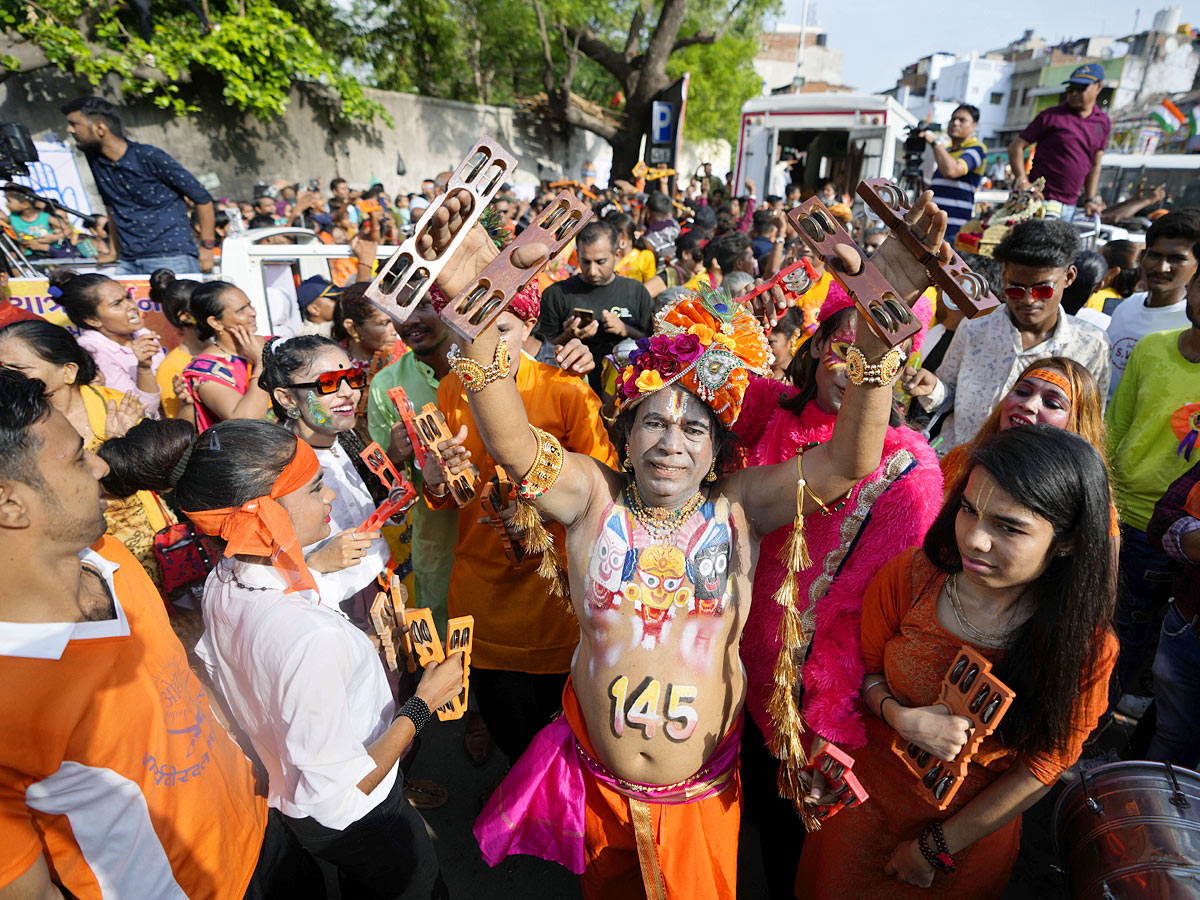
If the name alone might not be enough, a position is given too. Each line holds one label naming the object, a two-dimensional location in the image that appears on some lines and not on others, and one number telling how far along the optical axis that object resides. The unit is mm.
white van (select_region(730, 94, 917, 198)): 11906
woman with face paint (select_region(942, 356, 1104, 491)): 2174
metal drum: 1694
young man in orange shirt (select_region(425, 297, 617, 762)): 2797
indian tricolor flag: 26422
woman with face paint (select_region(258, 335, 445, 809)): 2885
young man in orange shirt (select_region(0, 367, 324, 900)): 1261
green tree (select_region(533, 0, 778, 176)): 18922
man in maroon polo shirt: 5426
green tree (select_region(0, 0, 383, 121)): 10875
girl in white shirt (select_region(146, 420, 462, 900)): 1686
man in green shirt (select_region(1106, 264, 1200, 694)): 2879
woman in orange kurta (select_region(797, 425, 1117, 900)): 1626
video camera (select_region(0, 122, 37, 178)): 6098
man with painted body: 1914
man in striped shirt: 5898
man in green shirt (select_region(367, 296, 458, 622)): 3111
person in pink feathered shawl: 2055
